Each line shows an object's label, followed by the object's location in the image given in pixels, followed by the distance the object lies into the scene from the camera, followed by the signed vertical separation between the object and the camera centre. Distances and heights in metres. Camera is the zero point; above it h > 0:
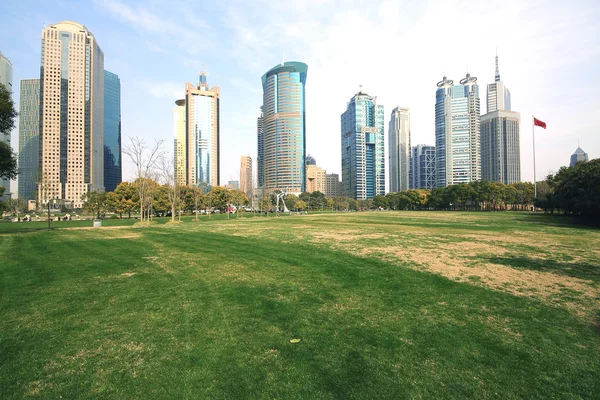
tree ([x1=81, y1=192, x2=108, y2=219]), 61.56 +1.29
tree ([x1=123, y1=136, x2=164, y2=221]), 40.44 +4.40
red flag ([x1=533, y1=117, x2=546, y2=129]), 53.53 +14.82
